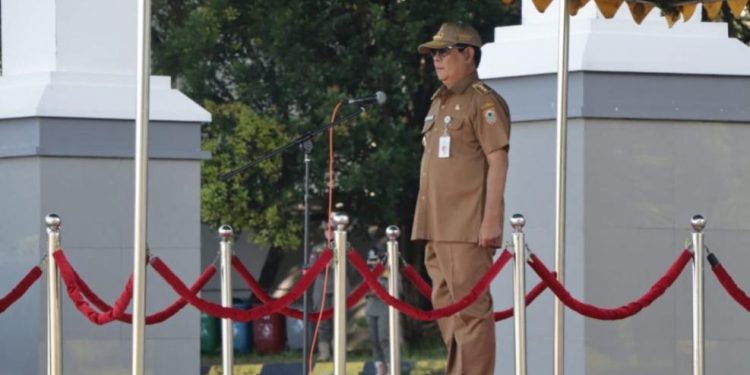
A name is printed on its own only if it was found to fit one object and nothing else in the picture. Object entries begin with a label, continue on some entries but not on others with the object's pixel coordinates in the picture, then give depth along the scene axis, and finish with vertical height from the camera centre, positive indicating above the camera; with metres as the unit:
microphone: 17.10 +0.47
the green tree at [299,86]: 30.04 +0.99
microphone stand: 17.64 +0.05
